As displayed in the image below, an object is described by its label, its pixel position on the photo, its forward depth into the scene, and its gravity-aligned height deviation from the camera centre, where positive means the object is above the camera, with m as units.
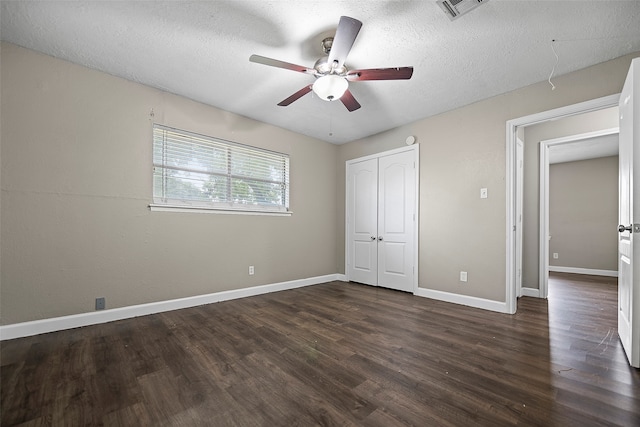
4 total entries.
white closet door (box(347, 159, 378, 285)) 4.55 -0.13
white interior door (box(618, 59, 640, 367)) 1.89 +0.00
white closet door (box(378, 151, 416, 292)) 4.06 -0.10
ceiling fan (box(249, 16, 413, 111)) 1.98 +1.15
